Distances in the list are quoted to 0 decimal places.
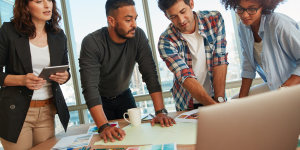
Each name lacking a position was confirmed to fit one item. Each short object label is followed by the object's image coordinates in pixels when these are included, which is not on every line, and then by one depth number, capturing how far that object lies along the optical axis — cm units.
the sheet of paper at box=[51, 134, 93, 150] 112
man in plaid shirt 159
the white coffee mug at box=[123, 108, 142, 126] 132
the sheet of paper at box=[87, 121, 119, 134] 135
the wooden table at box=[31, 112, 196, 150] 100
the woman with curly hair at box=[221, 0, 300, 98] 137
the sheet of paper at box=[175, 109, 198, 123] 125
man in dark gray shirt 144
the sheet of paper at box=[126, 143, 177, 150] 88
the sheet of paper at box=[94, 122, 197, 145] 97
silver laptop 41
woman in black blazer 138
